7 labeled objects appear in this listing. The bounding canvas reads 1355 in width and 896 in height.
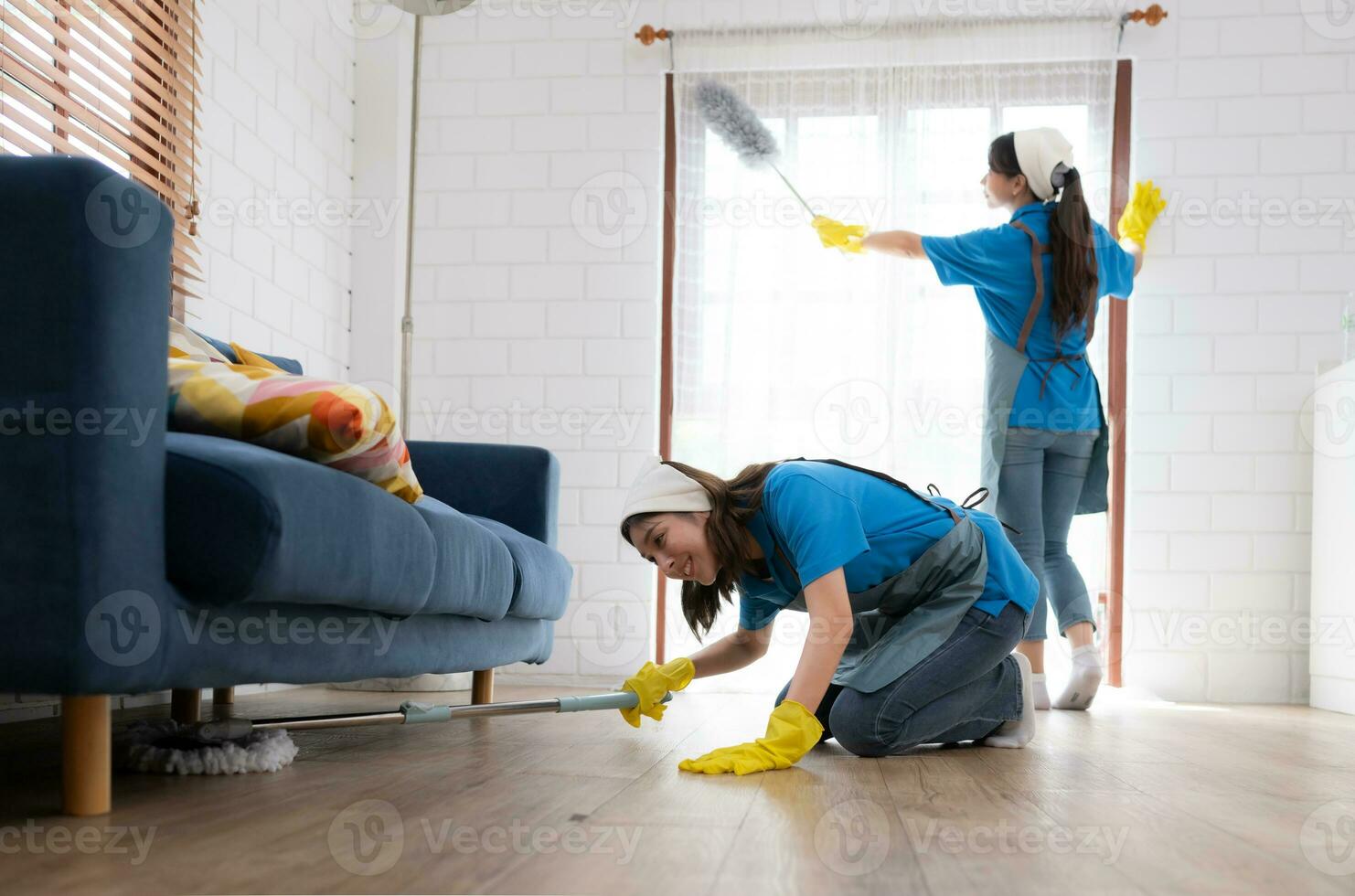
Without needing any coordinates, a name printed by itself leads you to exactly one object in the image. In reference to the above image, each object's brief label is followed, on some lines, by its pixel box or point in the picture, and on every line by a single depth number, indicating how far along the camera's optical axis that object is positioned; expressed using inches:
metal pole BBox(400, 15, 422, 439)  158.6
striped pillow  62.2
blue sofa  49.8
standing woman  123.0
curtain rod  158.1
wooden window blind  95.7
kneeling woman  71.4
